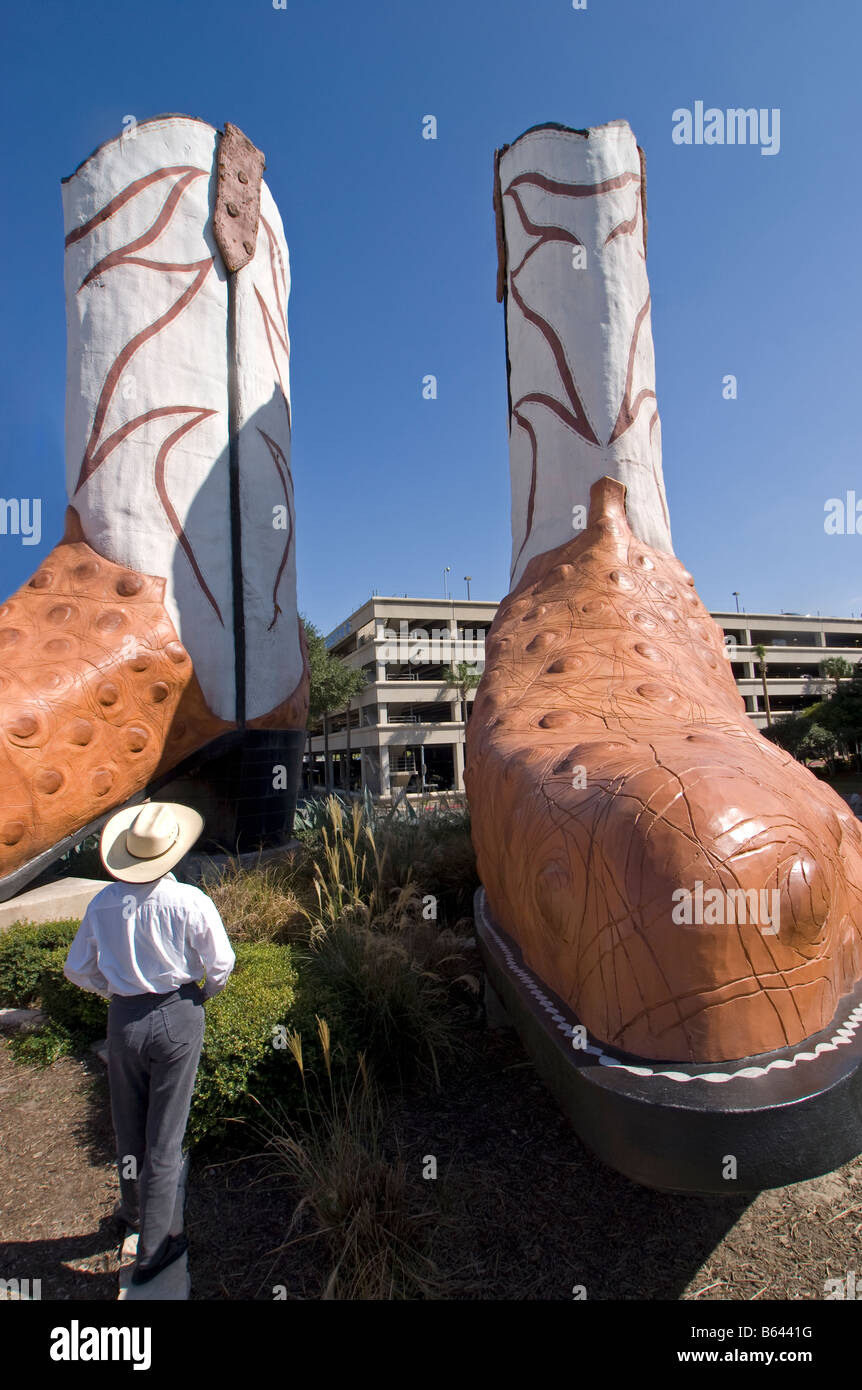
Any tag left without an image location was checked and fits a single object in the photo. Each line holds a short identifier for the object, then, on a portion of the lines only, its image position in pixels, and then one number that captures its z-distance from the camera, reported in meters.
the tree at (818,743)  26.27
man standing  2.12
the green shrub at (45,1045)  3.52
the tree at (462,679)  34.50
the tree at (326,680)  27.44
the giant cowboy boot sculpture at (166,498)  4.32
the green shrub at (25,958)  4.12
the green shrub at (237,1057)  2.62
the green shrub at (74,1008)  3.58
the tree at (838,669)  40.16
